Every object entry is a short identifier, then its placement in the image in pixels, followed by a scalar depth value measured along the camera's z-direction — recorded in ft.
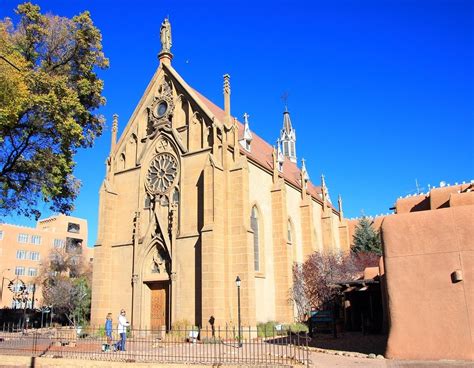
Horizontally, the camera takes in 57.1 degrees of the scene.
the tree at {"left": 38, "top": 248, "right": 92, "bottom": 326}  144.99
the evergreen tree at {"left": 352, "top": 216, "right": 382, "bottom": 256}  159.63
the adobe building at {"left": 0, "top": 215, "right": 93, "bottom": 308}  225.97
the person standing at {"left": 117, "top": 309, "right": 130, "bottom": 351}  62.64
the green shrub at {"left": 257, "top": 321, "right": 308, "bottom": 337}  80.99
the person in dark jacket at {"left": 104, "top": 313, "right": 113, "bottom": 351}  62.78
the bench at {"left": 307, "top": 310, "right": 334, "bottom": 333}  81.57
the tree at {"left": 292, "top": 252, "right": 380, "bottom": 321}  98.27
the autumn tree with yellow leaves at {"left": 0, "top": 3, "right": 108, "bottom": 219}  71.67
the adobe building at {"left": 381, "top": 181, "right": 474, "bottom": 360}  45.62
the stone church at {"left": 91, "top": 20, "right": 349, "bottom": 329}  81.35
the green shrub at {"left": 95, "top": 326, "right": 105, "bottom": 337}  84.52
